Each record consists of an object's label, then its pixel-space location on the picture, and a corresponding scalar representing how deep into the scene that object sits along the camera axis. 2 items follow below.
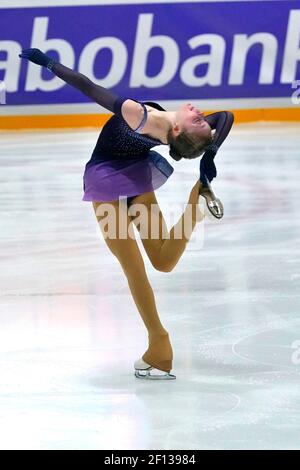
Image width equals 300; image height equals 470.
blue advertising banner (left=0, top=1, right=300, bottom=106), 24.64
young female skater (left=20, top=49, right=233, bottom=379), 8.45
